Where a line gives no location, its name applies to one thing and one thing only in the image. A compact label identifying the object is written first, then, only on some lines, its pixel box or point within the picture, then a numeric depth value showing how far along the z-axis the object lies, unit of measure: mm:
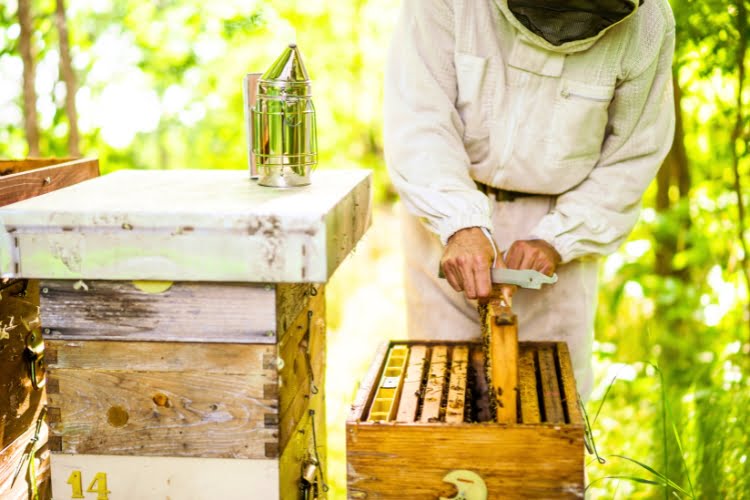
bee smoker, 1620
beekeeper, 1877
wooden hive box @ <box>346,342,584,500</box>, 1328
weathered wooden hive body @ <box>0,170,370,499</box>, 1340
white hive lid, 1329
